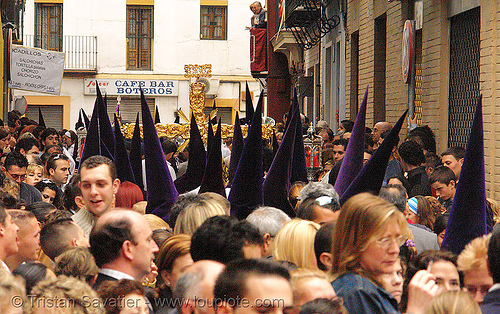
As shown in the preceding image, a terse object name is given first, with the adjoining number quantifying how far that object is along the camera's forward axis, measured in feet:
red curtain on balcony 94.79
